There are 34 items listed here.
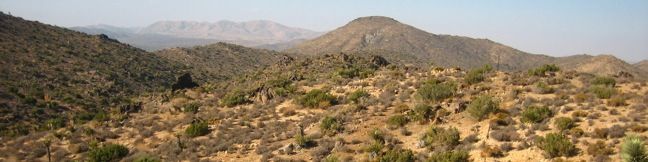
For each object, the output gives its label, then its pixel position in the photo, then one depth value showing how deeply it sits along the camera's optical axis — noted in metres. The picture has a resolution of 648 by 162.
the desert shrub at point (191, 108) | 31.63
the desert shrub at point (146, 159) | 19.16
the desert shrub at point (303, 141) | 20.38
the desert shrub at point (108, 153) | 21.31
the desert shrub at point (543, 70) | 29.78
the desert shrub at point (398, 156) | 16.89
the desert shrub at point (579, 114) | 19.15
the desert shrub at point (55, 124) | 30.91
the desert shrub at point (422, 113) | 22.33
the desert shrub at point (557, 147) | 15.27
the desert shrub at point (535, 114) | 19.27
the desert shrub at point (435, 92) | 25.86
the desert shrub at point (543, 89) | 24.45
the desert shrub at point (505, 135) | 17.48
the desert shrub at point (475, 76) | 29.14
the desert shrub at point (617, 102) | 20.20
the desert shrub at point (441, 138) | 18.17
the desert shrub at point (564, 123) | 17.67
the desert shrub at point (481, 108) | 20.83
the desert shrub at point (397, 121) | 22.06
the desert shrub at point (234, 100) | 32.62
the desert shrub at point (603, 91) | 21.66
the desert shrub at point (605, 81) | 25.05
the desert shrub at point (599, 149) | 14.84
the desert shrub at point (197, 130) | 24.75
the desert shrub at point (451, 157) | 16.06
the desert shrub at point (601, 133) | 16.38
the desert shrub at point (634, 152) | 12.40
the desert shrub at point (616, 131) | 16.11
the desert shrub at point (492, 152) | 16.36
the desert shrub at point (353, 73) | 37.61
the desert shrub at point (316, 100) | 28.66
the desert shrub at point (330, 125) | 22.27
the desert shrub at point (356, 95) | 28.88
